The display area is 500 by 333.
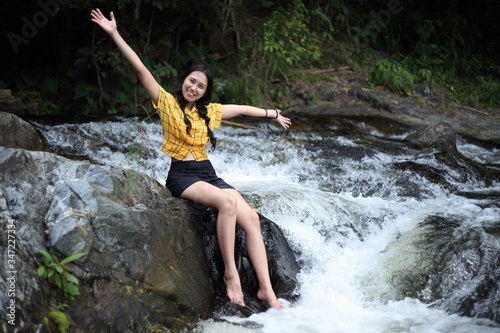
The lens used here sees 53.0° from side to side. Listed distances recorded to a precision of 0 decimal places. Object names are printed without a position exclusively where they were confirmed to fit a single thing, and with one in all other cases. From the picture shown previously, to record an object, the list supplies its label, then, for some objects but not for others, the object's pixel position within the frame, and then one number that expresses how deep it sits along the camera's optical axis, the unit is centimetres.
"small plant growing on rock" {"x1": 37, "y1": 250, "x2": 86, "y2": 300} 272
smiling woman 360
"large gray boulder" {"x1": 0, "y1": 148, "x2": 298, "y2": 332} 276
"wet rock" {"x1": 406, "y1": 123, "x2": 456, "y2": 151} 756
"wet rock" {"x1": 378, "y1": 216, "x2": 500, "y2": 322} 376
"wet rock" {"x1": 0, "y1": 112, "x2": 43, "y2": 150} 451
